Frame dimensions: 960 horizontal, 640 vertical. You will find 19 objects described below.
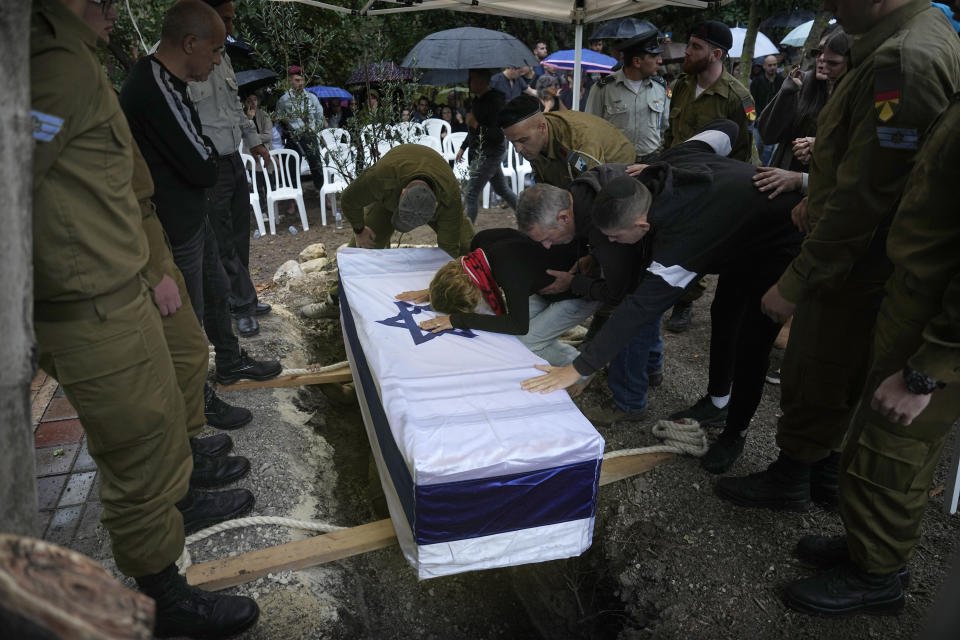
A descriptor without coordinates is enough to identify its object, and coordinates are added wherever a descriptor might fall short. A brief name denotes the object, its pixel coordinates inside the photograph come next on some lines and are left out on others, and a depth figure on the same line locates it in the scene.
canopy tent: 4.30
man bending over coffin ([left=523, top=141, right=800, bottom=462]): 2.02
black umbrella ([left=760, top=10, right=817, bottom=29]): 10.62
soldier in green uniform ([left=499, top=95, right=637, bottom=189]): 2.84
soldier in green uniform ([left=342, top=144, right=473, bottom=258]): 3.21
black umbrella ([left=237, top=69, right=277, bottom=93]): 5.61
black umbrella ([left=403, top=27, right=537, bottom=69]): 5.59
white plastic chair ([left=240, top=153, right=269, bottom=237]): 5.94
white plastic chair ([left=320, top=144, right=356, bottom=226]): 6.36
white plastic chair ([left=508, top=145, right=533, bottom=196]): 7.09
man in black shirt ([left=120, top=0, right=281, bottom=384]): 2.02
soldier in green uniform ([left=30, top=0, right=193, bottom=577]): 1.17
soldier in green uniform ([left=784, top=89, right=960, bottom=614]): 1.30
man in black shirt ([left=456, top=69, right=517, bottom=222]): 5.02
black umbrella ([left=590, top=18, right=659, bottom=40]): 5.66
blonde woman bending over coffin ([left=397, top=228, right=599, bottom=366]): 2.48
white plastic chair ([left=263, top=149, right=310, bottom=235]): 6.23
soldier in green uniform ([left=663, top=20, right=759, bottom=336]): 3.28
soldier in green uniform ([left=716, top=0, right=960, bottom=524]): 1.51
